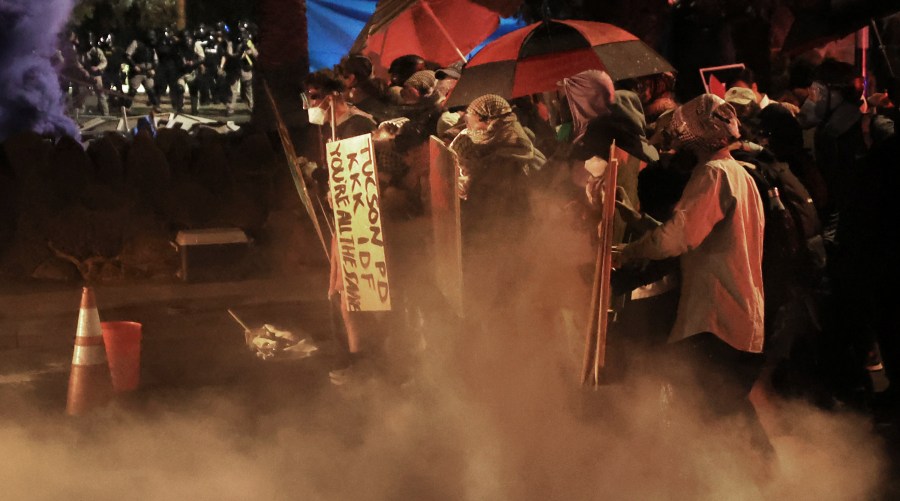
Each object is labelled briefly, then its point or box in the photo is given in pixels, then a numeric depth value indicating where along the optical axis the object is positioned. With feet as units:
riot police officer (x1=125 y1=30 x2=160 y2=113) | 75.51
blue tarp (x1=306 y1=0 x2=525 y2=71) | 45.21
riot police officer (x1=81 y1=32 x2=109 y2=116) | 73.87
